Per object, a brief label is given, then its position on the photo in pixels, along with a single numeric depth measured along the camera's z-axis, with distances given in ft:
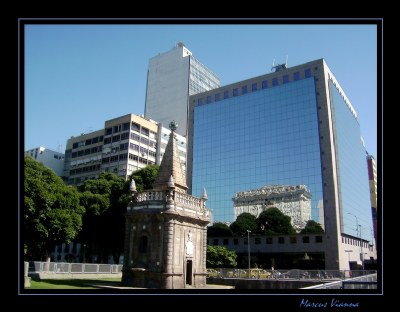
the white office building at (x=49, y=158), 309.83
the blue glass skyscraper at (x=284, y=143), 221.87
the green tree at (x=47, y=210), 119.24
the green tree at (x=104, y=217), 159.93
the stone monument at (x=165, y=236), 88.22
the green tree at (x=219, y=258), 163.53
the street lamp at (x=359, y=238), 251.93
